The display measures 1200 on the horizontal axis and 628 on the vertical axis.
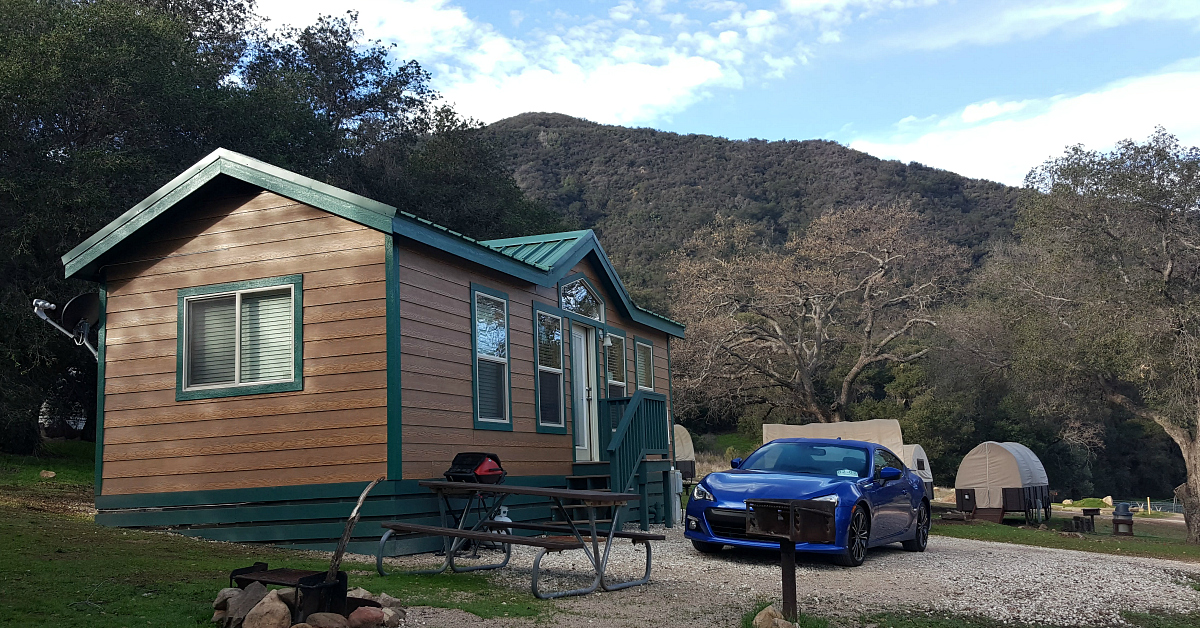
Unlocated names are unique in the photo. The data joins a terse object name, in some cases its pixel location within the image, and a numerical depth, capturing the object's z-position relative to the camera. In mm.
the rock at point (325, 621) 5547
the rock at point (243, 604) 5617
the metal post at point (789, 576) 6578
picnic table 7426
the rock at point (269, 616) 5477
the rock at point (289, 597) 5664
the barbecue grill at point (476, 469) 10133
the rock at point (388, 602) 6284
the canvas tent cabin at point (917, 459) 29738
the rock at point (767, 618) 6316
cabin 9852
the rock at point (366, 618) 5785
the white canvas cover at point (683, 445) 29959
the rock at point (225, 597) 5773
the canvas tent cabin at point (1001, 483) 25406
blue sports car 10000
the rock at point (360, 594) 5992
